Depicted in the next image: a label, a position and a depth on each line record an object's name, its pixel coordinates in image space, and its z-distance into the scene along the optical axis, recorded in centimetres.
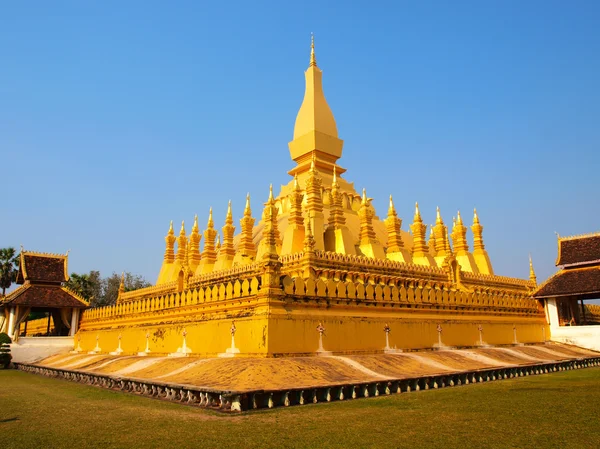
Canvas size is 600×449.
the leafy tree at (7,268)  4297
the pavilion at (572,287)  2161
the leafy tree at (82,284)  4511
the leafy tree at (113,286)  5328
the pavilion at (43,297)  2519
